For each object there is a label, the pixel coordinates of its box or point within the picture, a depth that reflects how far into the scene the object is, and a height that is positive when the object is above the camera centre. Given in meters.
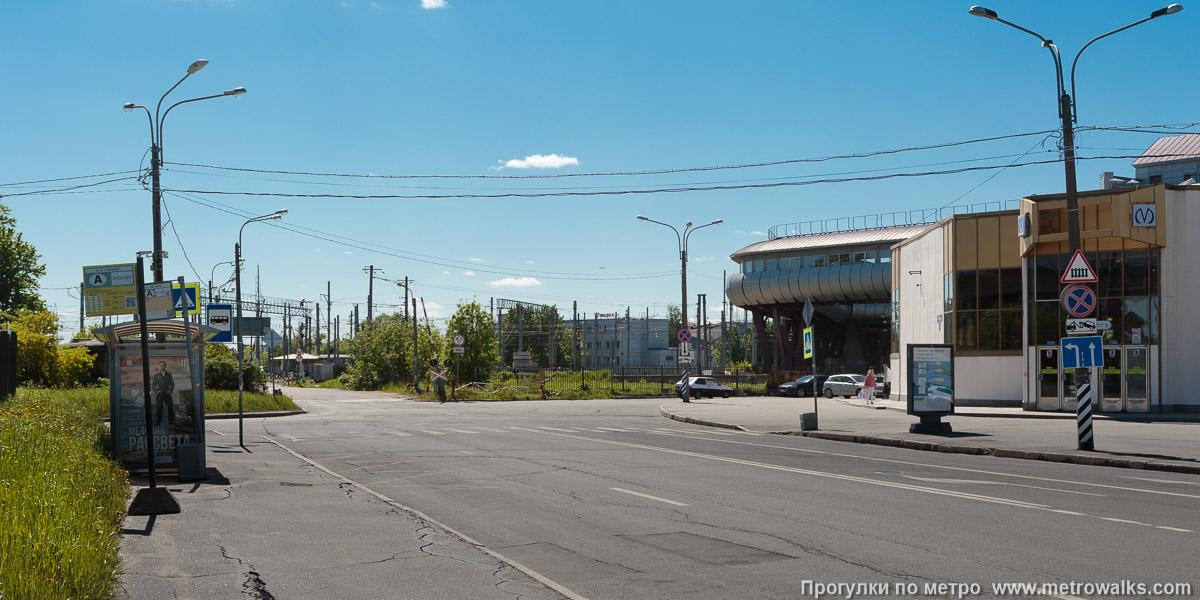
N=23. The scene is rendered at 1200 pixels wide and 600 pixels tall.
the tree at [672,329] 185.52 -1.36
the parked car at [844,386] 52.57 -3.65
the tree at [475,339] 68.75 -1.07
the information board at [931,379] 23.80 -1.53
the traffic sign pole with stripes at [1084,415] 18.53 -1.91
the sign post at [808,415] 25.04 -2.39
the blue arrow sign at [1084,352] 18.69 -0.70
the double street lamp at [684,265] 48.81 +3.00
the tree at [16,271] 55.34 +3.55
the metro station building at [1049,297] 29.70 +0.70
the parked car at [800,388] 56.53 -4.01
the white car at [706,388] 53.34 -3.72
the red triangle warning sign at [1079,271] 19.20 +0.91
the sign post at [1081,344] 18.62 -0.56
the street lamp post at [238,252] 32.47 +3.24
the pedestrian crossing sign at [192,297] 27.92 +0.98
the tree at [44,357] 31.41 -0.89
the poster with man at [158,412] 16.05 -1.39
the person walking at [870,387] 40.34 -2.87
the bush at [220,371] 41.66 -1.84
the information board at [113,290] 13.96 +0.59
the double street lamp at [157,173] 24.05 +3.95
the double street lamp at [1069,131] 20.16 +3.90
